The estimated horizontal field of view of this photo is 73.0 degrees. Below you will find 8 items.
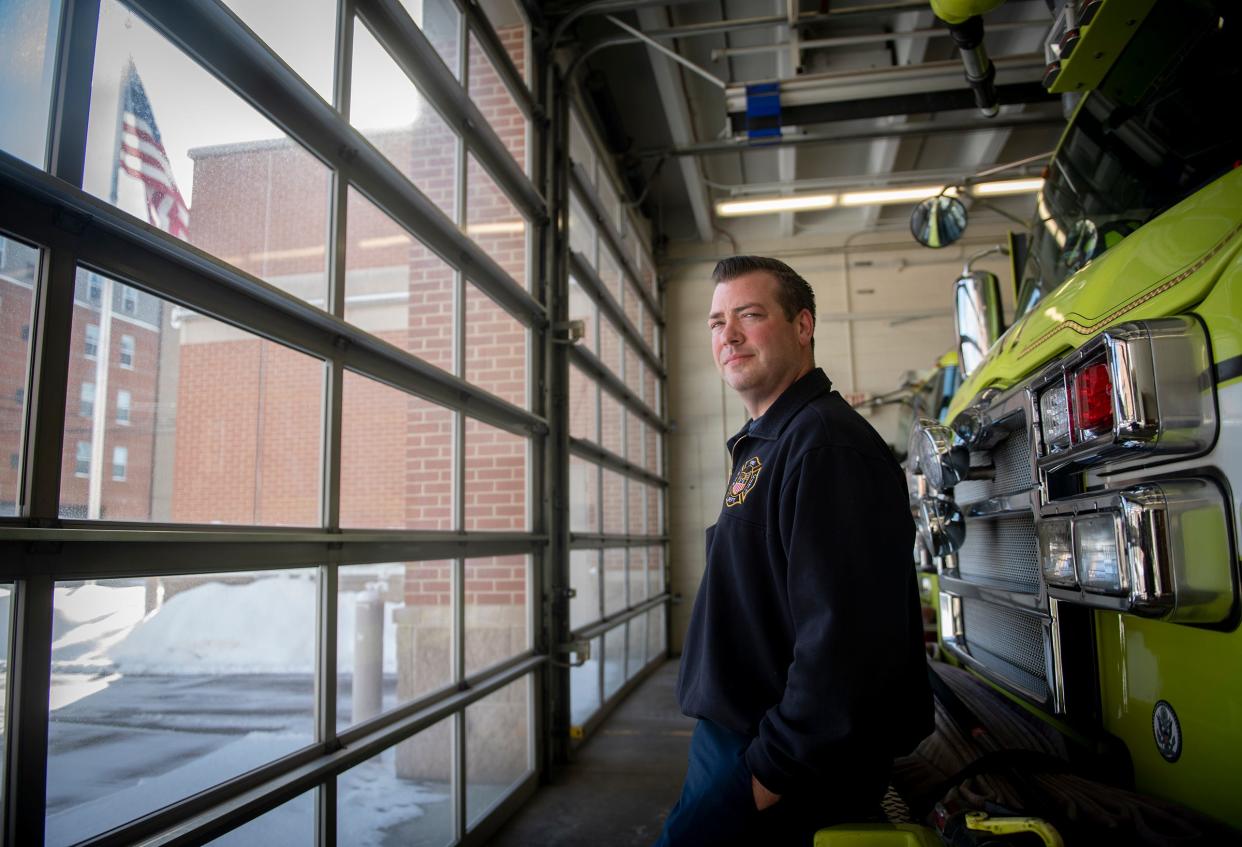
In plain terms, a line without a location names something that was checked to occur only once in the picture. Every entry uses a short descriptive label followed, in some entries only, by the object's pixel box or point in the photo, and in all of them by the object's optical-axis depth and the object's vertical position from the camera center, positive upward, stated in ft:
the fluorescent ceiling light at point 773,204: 28.66 +11.41
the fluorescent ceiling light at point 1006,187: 27.90 +11.94
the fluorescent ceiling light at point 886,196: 28.09 +11.46
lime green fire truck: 4.99 +0.70
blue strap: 19.69 +10.08
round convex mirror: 13.15 +4.94
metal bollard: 10.53 -1.38
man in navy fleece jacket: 5.11 -0.67
